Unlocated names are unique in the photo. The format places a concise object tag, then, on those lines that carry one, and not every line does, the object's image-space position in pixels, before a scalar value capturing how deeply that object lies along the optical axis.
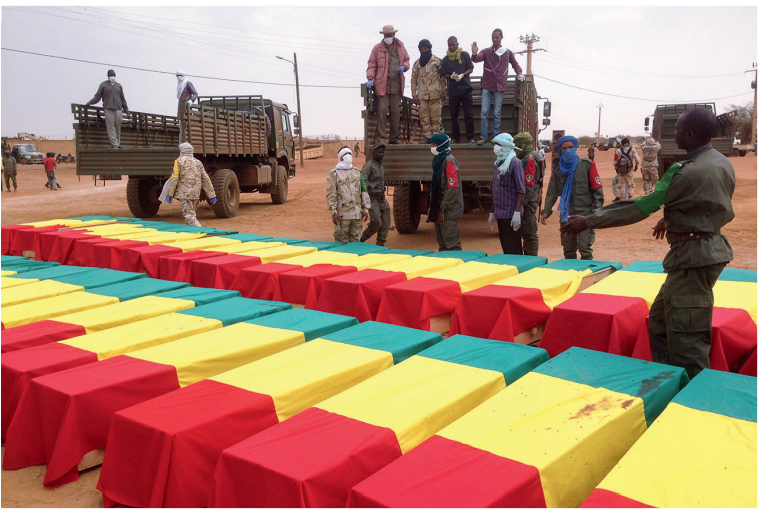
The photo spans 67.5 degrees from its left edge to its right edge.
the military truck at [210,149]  12.66
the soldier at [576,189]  6.88
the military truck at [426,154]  9.07
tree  41.53
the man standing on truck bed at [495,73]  9.09
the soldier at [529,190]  7.40
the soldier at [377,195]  8.68
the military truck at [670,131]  17.45
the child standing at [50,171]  24.11
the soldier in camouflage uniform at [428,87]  9.56
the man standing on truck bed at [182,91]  12.35
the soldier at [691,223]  3.08
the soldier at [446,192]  7.43
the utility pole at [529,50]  38.66
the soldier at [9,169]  23.75
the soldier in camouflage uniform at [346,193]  8.20
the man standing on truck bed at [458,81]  9.20
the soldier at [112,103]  12.91
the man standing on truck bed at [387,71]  9.21
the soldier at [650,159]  15.62
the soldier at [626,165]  14.34
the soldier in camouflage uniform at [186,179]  10.16
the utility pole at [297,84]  34.91
